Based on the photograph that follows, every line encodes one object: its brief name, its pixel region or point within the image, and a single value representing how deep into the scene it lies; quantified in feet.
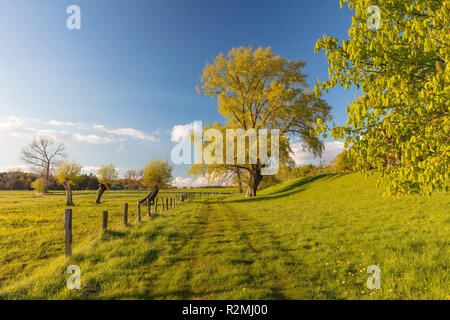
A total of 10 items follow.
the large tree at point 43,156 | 152.91
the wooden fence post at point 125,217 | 41.09
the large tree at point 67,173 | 122.00
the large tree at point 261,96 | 100.37
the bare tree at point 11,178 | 306.14
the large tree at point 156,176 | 114.42
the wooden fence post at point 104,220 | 33.04
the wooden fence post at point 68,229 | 25.09
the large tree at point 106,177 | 129.08
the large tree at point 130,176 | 209.05
